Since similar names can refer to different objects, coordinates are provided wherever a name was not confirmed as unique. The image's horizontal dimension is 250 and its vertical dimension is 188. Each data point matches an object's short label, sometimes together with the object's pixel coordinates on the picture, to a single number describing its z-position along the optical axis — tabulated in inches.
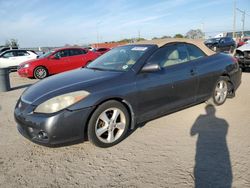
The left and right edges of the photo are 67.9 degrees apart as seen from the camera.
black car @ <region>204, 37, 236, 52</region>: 702.0
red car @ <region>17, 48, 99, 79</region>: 325.2
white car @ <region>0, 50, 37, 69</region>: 428.5
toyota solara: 96.3
